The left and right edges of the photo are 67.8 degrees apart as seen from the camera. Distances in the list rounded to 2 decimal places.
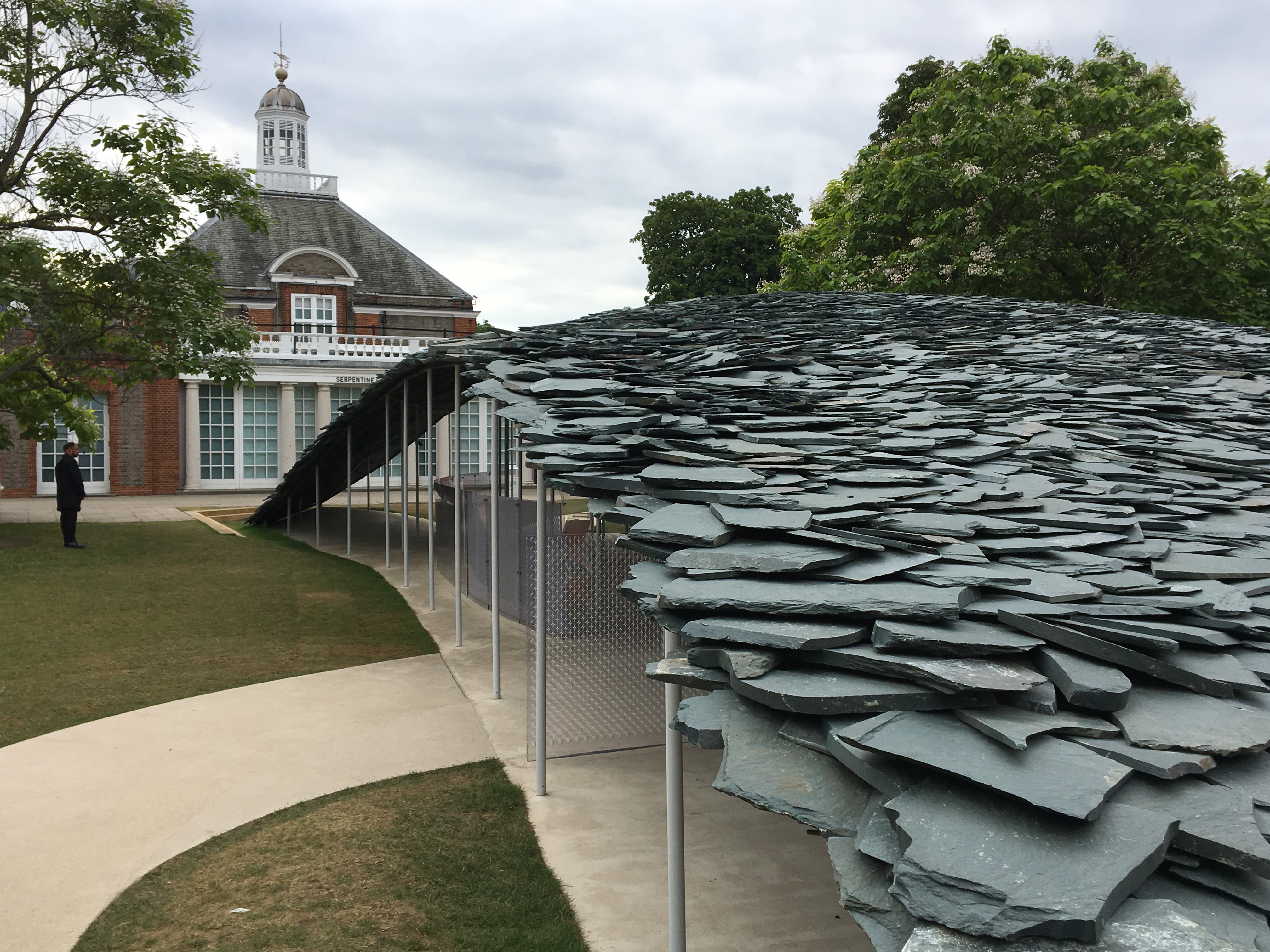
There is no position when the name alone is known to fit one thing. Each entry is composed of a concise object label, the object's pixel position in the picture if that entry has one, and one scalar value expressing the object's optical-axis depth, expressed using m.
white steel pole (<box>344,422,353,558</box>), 16.83
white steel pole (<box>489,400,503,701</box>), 8.83
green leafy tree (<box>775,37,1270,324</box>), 17.20
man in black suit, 17.00
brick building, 29.44
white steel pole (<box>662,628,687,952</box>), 3.97
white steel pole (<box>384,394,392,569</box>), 16.12
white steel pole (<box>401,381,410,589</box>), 14.08
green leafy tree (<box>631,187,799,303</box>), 42.94
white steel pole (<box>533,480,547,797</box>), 6.82
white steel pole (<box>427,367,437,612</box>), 13.20
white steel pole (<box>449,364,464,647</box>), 10.74
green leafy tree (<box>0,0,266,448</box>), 16.12
